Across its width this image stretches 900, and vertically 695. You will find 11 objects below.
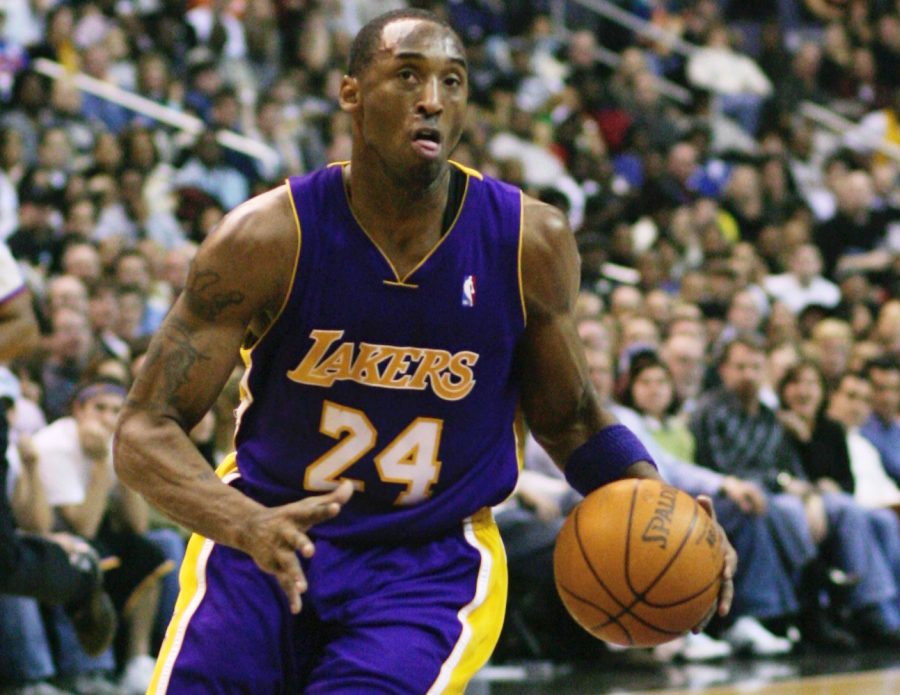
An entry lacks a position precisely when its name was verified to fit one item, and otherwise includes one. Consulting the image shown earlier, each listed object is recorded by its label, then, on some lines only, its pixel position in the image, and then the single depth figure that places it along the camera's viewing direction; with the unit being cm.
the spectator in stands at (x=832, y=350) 1964
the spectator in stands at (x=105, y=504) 1252
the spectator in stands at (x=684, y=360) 1722
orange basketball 668
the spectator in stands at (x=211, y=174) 2144
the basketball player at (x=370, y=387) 621
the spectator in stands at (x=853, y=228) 2634
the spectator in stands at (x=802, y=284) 2386
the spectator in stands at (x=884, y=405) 1825
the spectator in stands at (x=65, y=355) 1465
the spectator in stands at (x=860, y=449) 1755
